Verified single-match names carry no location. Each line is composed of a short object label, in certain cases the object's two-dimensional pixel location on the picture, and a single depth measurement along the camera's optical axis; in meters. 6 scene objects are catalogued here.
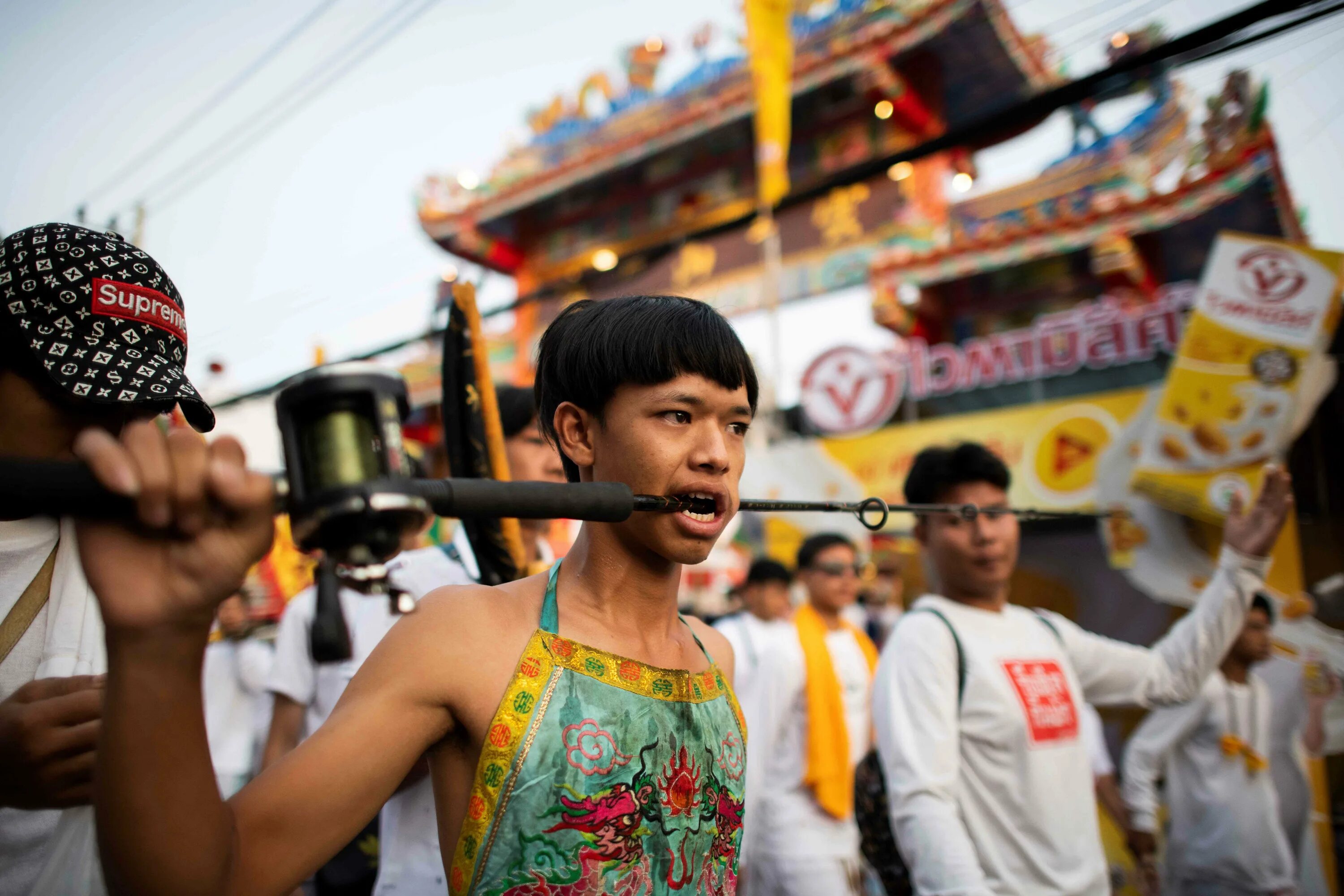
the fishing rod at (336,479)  0.75
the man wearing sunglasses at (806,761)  4.47
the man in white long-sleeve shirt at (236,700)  4.11
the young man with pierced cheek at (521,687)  0.81
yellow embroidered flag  10.64
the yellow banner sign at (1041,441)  6.81
